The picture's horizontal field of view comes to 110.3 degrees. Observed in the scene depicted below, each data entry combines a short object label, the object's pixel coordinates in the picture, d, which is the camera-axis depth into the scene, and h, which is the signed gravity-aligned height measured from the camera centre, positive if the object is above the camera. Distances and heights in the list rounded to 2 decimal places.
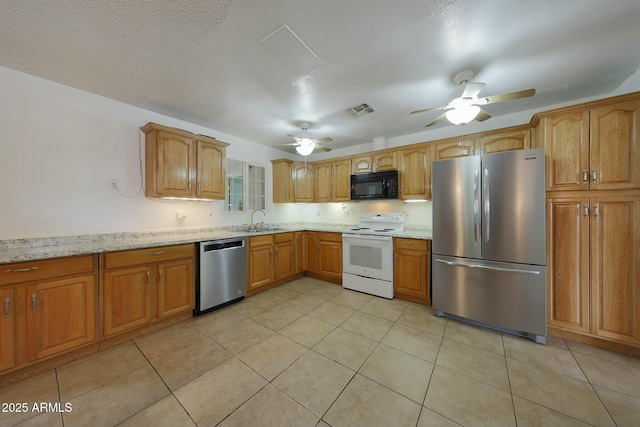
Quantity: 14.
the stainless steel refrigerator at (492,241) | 2.16 -0.30
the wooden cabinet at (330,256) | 3.80 -0.75
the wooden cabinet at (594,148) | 1.92 +0.58
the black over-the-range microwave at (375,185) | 3.52 +0.46
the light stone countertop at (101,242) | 1.81 -0.29
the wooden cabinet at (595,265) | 1.93 -0.49
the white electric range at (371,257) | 3.21 -0.66
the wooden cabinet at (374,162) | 3.64 +0.88
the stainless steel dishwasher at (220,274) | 2.69 -0.77
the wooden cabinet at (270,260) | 3.30 -0.75
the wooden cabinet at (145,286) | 2.04 -0.73
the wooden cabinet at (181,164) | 2.68 +0.66
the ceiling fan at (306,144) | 3.19 +1.02
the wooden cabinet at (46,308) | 1.61 -0.74
